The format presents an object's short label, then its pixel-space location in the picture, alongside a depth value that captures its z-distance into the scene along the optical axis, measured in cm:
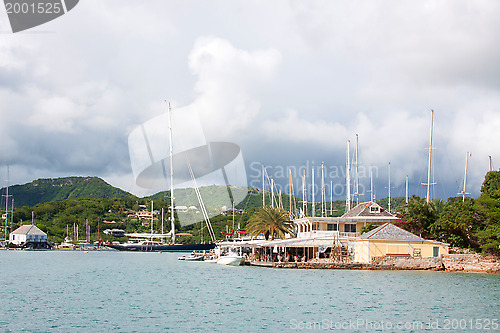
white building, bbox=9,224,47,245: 16875
